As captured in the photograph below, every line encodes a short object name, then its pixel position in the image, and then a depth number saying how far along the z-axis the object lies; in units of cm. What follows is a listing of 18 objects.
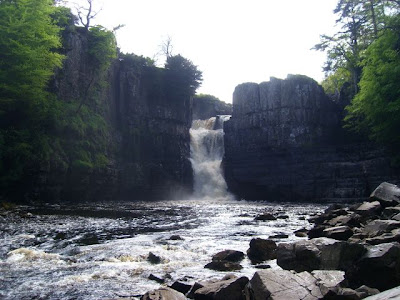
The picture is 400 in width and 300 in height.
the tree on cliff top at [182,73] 5119
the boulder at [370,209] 1445
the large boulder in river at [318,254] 708
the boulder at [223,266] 895
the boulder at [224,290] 598
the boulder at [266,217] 2058
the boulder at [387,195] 1545
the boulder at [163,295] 579
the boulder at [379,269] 619
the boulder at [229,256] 989
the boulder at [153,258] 986
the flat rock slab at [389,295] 407
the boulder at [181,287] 692
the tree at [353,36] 3969
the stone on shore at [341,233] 1039
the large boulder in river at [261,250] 1013
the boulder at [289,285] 535
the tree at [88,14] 4200
